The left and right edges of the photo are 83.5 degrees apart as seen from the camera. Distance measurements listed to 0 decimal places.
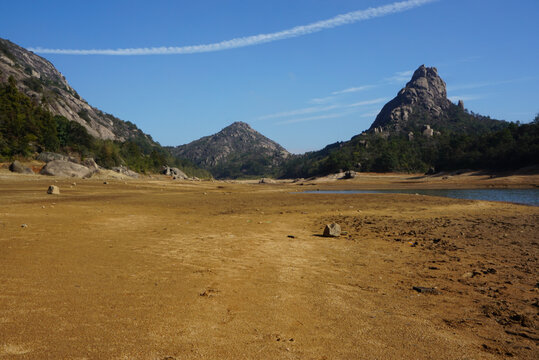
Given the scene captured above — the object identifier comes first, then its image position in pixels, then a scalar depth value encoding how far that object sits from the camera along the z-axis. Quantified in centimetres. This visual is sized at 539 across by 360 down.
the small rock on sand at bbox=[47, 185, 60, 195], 2208
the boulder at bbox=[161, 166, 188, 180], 11828
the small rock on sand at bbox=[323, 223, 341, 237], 1195
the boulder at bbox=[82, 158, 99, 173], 6544
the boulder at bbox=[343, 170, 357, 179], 9178
